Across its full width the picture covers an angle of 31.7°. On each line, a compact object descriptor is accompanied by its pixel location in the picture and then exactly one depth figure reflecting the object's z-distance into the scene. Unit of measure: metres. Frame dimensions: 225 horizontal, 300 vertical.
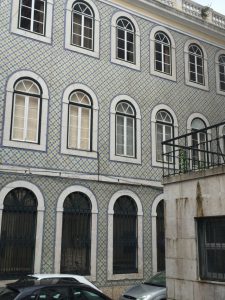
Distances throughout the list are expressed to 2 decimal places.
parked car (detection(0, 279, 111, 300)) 6.86
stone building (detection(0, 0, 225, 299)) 12.74
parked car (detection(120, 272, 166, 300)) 10.45
